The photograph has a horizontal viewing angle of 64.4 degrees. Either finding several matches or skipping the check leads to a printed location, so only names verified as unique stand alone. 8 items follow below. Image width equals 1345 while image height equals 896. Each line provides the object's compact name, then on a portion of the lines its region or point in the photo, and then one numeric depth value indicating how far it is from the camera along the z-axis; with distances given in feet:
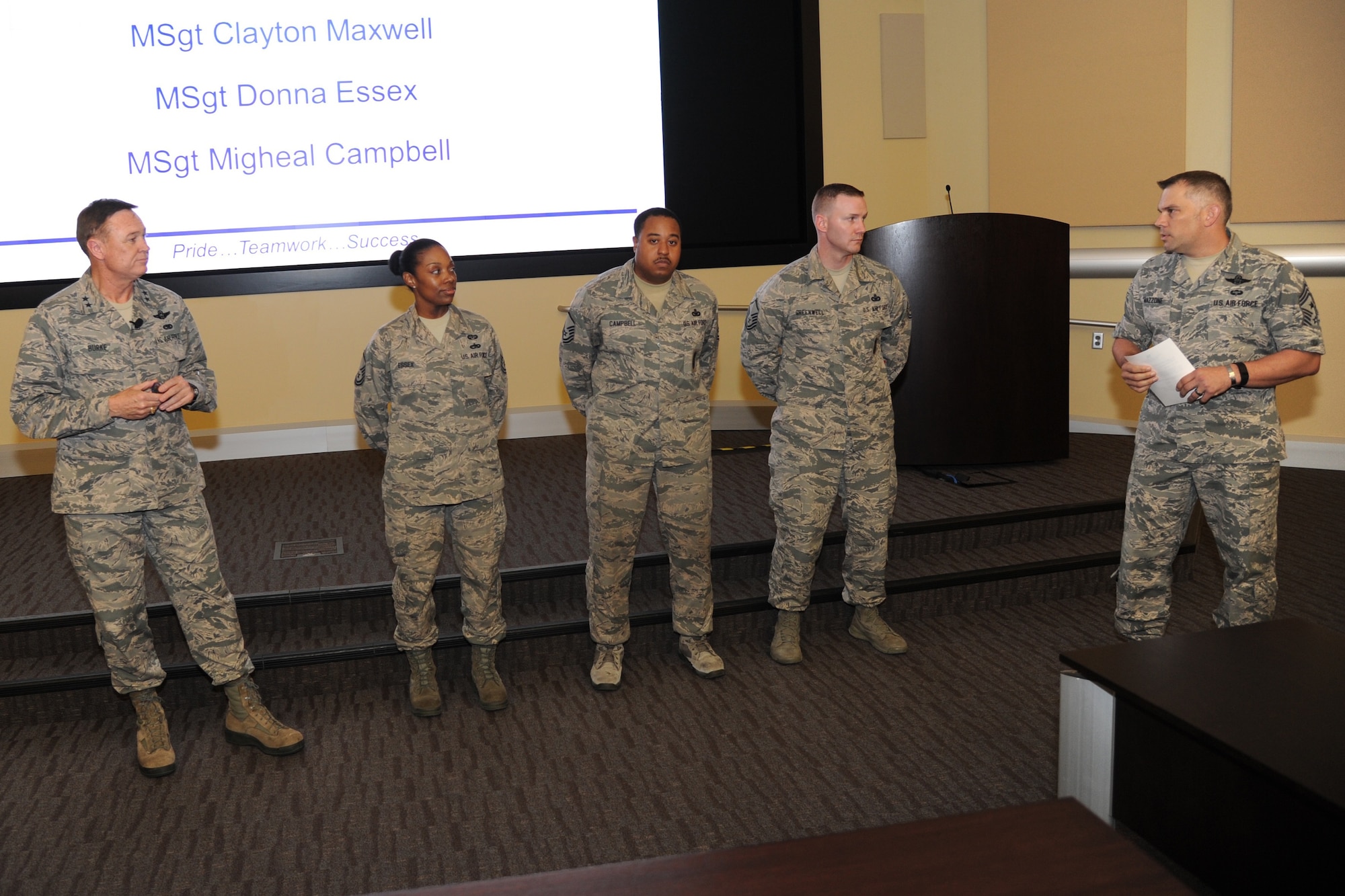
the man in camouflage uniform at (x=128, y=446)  9.50
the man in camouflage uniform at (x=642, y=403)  11.33
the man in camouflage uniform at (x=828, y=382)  11.75
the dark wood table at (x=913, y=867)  5.01
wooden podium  17.15
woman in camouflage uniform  10.77
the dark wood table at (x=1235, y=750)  6.27
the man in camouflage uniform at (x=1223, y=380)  9.73
